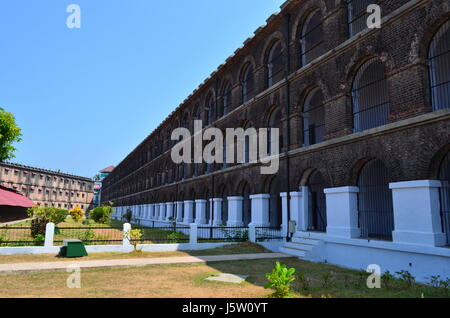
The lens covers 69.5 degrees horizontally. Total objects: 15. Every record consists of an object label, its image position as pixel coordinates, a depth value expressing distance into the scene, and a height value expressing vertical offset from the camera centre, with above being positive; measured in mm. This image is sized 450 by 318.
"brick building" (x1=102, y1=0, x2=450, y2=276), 10328 +3481
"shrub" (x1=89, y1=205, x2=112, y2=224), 37719 -1132
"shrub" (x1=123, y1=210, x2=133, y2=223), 42031 -1488
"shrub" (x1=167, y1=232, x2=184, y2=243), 17500 -1837
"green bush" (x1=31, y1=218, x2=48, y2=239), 17641 -1231
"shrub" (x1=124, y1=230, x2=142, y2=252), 15016 -1473
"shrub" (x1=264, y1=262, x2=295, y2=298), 7086 -1683
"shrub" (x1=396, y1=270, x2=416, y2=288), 8962 -2181
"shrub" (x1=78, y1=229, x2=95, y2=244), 16608 -1683
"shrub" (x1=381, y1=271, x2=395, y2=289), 8900 -2171
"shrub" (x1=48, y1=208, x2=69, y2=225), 24080 -742
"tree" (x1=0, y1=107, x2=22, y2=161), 36062 +7951
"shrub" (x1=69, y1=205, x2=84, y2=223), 39416 -1202
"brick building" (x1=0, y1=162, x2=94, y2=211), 76875 +5032
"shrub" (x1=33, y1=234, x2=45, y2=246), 15275 -1734
